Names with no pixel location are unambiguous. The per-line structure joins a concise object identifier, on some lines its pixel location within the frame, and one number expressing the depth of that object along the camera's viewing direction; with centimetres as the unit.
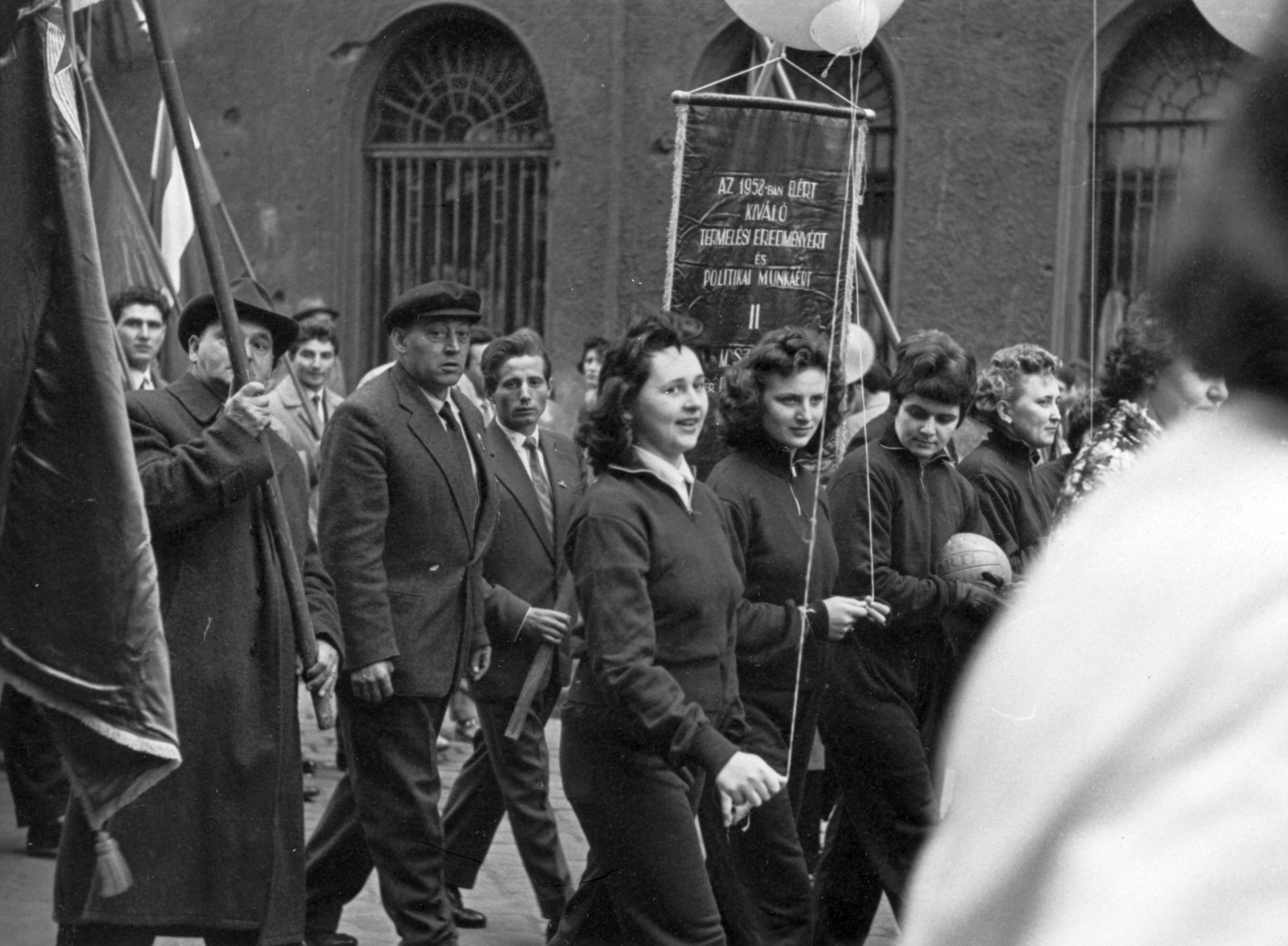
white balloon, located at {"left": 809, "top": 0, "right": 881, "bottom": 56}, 1141
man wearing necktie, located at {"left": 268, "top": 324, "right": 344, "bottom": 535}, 1517
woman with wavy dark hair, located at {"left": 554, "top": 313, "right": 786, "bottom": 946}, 800
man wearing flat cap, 979
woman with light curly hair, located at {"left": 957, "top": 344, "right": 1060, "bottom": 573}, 1160
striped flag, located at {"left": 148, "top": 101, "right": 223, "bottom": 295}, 1590
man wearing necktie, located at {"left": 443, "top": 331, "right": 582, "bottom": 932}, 1087
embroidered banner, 1093
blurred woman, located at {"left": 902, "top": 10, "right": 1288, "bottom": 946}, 177
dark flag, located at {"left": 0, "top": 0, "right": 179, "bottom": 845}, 556
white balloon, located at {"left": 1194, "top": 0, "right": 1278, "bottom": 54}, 835
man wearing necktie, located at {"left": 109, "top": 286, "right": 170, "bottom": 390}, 1364
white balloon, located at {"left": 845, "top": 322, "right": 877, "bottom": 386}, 1560
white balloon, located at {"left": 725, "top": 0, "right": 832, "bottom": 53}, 1144
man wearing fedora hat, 835
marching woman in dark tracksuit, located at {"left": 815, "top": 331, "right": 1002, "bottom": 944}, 989
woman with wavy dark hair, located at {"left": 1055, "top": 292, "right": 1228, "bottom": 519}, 833
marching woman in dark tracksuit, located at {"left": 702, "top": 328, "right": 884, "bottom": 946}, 925
